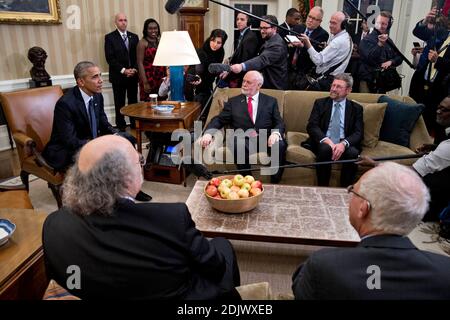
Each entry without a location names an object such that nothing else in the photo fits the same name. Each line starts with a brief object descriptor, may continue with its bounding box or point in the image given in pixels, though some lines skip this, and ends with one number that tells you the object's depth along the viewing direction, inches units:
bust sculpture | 145.4
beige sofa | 113.7
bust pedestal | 148.7
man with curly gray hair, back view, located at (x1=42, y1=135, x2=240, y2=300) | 38.0
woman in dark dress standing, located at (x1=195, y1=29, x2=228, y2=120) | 149.3
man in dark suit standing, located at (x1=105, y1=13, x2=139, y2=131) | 170.9
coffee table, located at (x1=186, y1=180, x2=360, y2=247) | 70.7
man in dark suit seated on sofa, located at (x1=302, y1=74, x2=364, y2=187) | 111.0
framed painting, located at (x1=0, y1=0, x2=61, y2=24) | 144.2
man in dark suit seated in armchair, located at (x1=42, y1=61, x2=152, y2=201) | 99.2
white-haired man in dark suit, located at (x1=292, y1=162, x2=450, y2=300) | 34.7
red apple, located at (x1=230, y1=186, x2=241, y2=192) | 78.7
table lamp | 117.9
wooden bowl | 75.8
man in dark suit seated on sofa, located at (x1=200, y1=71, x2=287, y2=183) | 115.0
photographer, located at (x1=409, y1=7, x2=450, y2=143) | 138.7
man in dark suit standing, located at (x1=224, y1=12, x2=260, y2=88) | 141.3
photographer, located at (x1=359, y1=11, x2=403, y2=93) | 150.7
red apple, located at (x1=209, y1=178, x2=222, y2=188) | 81.2
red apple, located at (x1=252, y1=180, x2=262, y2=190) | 80.1
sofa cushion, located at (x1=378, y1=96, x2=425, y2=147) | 117.0
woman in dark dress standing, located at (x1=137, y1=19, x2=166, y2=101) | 168.1
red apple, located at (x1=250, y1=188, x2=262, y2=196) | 78.1
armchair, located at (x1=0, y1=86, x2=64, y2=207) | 98.9
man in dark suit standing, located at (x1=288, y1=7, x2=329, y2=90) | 139.3
